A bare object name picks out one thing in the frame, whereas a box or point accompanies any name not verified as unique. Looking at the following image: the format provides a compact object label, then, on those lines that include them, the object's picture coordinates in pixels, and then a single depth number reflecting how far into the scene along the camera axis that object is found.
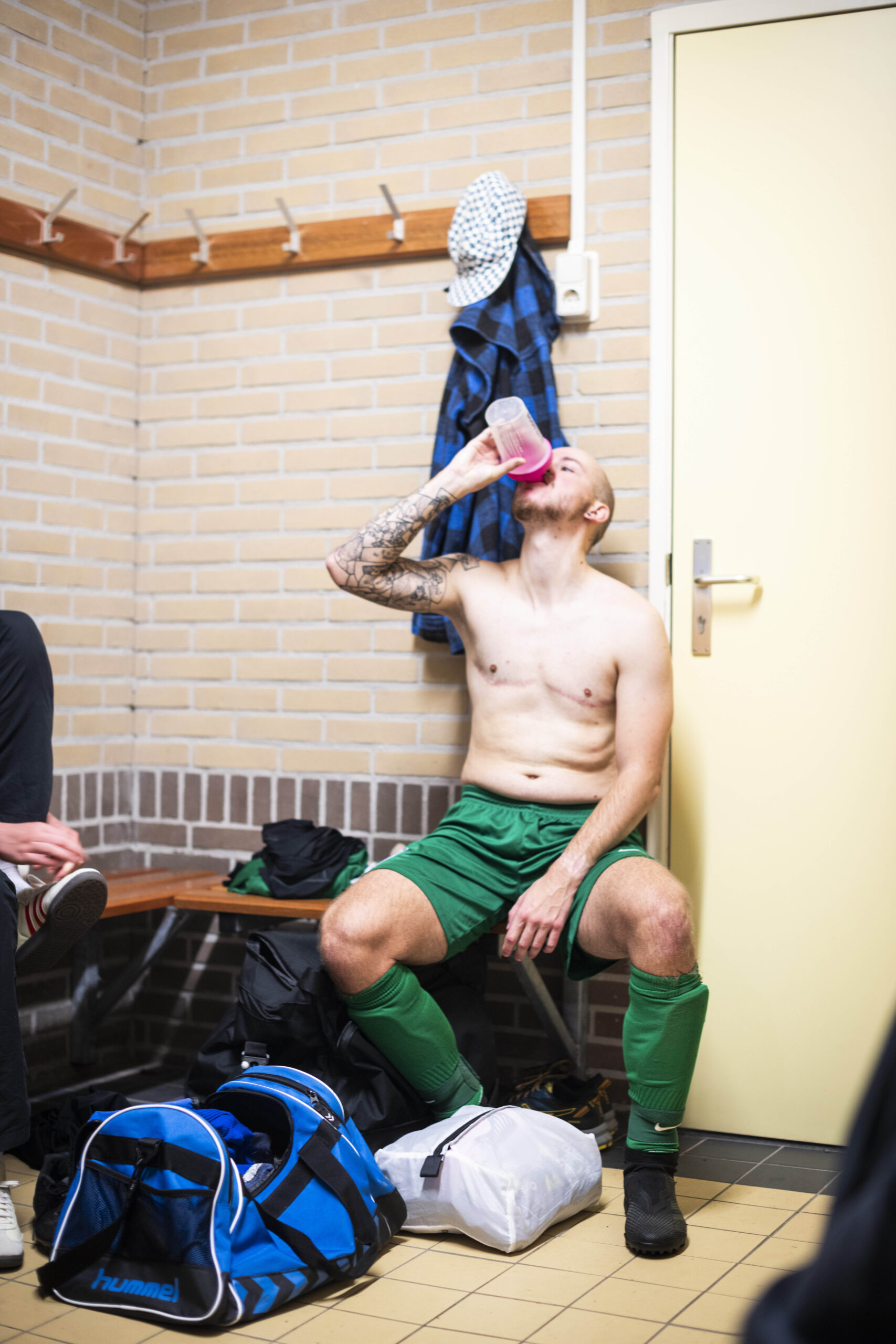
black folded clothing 2.66
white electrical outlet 2.73
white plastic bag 1.94
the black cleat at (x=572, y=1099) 2.47
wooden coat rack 2.89
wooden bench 2.58
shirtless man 2.07
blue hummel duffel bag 1.72
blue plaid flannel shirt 2.72
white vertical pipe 2.76
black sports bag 2.22
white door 2.54
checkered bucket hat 2.72
